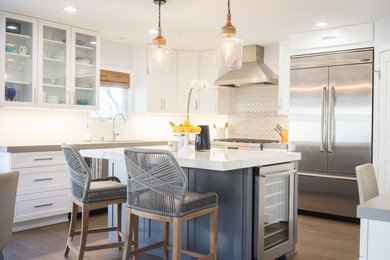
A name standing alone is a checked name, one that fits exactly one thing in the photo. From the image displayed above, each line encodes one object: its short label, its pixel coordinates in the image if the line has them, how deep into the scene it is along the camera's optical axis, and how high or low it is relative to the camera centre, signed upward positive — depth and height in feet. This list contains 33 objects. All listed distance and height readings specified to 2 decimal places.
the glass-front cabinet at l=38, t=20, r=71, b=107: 14.44 +2.43
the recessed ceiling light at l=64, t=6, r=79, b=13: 12.91 +4.09
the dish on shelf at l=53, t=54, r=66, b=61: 14.99 +2.77
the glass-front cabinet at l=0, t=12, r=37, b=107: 13.39 +2.42
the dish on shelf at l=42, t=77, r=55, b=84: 14.60 +1.77
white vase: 10.37 -0.37
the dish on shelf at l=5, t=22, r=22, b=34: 13.53 +3.57
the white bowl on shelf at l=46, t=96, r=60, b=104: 14.67 +1.03
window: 18.20 +1.21
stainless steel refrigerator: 14.25 +0.19
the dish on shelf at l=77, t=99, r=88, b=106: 15.77 +1.01
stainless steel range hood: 17.49 +2.66
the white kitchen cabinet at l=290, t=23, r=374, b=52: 14.33 +3.71
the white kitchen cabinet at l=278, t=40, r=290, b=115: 16.96 +2.30
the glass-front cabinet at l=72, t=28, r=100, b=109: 15.66 +2.44
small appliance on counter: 10.80 -0.37
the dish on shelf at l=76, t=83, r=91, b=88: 15.79 +1.72
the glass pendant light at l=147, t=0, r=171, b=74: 10.73 +2.03
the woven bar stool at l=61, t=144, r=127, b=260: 8.73 -1.62
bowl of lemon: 9.85 -0.11
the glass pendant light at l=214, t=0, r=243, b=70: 9.67 +2.10
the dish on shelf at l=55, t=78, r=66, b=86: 15.07 +1.79
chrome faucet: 18.15 -0.15
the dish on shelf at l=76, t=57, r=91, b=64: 15.72 +2.79
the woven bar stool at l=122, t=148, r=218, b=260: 7.39 -1.48
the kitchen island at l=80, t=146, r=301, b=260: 8.70 -1.85
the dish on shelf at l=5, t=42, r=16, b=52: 13.58 +2.85
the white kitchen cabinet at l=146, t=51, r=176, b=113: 19.02 +1.75
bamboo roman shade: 17.93 +2.33
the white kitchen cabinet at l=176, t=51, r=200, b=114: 20.02 +3.00
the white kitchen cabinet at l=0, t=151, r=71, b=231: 12.68 -2.24
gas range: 16.96 -0.73
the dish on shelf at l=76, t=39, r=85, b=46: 15.67 +3.51
